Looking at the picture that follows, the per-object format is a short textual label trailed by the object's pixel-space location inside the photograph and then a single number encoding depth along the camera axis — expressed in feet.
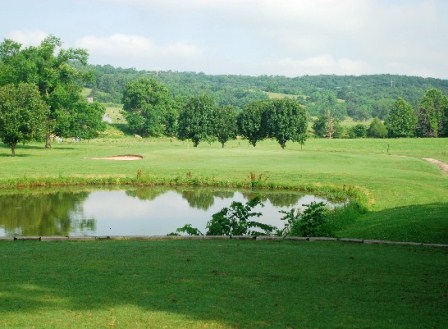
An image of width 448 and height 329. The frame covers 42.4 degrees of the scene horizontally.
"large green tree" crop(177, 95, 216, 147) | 293.02
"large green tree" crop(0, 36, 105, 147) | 247.70
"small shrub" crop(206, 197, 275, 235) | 63.41
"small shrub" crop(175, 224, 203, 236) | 63.26
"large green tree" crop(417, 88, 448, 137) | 425.28
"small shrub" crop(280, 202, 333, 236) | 64.54
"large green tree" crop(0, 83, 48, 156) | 196.85
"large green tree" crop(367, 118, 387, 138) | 443.32
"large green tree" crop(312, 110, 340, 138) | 476.58
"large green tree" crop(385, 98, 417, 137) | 428.15
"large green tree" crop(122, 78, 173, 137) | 433.89
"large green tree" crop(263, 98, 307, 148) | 309.01
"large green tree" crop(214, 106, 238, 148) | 306.55
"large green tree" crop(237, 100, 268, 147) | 318.86
